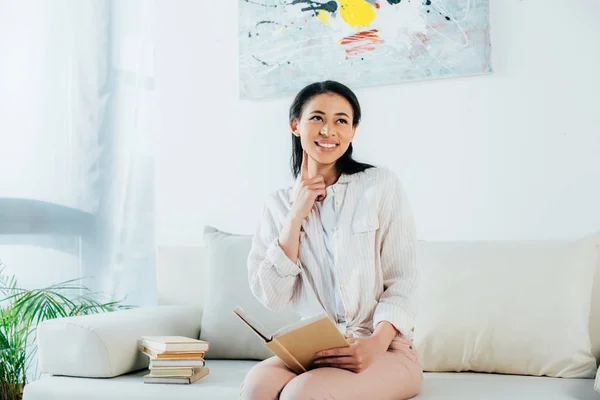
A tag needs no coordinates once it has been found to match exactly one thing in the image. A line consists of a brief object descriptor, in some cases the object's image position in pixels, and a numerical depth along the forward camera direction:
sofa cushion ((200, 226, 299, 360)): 2.32
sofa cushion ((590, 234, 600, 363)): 2.04
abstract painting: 2.50
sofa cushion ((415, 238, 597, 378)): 1.95
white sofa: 1.92
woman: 1.70
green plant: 2.64
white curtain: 3.09
